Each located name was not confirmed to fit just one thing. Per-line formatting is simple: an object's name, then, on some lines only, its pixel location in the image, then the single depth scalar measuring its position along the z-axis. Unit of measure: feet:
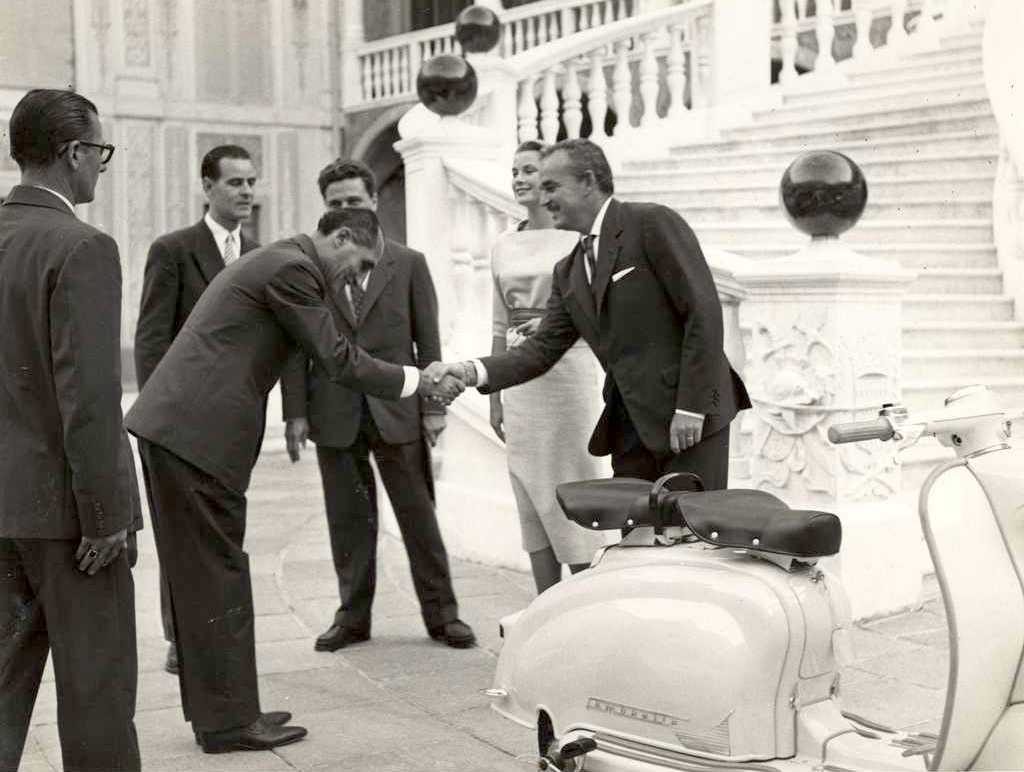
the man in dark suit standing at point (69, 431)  11.27
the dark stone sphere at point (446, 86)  24.88
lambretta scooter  9.35
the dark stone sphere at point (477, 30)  31.91
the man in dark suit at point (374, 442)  18.44
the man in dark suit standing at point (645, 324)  13.94
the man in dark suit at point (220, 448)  14.19
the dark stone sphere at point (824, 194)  18.56
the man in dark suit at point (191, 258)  17.60
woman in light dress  16.99
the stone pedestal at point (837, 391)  18.49
